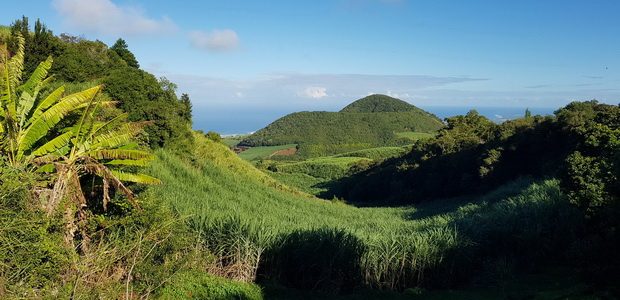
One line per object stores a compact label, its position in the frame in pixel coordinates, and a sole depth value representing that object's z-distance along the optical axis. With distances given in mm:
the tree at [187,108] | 26950
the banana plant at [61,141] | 8289
